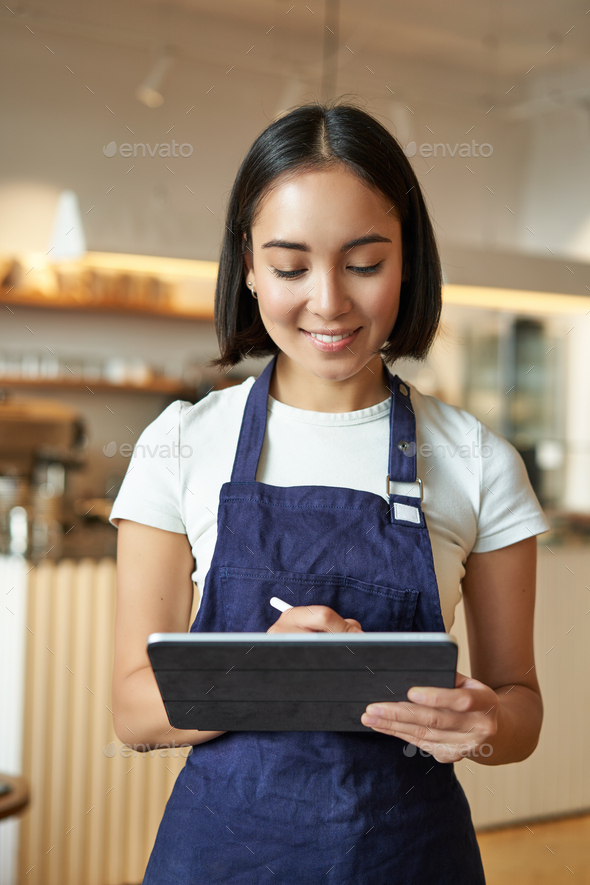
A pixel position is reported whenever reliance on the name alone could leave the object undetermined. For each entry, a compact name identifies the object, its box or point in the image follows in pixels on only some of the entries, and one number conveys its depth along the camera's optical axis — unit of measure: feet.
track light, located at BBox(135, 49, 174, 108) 13.47
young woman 3.27
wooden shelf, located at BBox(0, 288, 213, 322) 14.93
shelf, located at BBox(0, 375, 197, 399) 15.39
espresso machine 14.06
